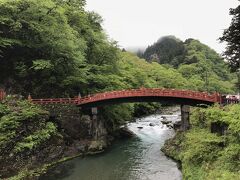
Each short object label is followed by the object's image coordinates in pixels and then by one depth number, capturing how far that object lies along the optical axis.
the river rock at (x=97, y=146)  22.80
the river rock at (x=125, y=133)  28.65
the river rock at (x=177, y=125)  29.69
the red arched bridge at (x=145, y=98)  21.69
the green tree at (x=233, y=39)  19.64
